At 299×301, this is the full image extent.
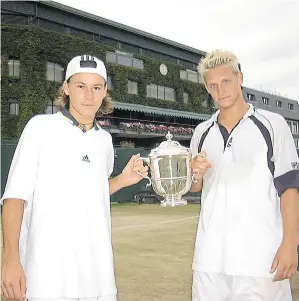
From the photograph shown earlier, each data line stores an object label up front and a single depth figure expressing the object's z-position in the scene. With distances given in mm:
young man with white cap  2582
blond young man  2861
